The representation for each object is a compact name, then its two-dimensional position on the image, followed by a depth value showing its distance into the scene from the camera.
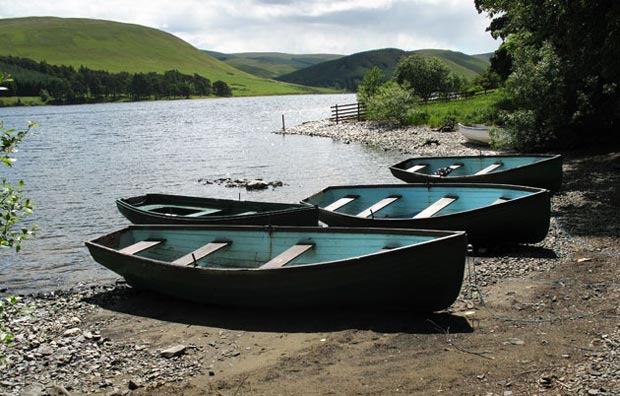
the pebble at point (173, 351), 9.51
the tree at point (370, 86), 67.56
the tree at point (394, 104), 56.19
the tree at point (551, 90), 22.64
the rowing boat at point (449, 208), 13.62
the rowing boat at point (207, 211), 14.70
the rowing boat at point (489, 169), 19.09
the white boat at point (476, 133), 36.16
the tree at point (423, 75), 85.06
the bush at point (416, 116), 55.09
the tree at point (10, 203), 5.40
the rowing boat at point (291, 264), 9.66
